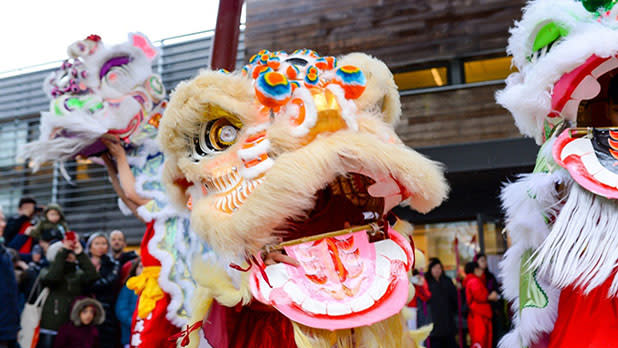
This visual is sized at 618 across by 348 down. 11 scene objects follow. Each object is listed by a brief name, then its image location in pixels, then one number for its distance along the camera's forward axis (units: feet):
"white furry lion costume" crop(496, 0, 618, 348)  5.87
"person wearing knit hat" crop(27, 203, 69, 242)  17.61
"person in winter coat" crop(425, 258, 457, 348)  19.20
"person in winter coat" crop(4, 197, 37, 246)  18.60
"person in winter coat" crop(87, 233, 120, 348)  14.97
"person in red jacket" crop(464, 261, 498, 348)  19.08
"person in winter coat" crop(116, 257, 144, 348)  14.01
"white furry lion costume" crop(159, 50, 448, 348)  5.83
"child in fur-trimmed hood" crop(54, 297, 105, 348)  14.14
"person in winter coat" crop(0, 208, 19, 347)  12.52
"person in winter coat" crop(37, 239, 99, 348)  14.29
